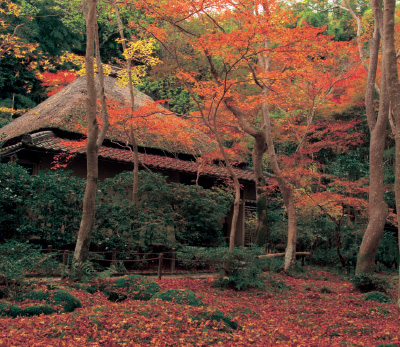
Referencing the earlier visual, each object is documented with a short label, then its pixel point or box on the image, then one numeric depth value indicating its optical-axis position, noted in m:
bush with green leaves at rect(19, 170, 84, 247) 10.32
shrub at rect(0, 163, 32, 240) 10.06
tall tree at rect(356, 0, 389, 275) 10.13
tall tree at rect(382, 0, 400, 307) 7.62
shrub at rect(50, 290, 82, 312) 5.80
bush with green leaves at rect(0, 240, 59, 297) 6.13
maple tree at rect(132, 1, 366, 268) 10.49
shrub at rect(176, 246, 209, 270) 9.15
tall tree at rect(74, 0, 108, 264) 8.16
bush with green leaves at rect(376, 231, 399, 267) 16.66
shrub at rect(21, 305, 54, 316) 5.35
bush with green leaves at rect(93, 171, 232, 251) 11.19
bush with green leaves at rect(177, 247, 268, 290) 9.02
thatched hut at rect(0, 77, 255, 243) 12.45
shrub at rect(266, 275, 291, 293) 9.84
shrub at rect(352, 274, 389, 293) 9.75
